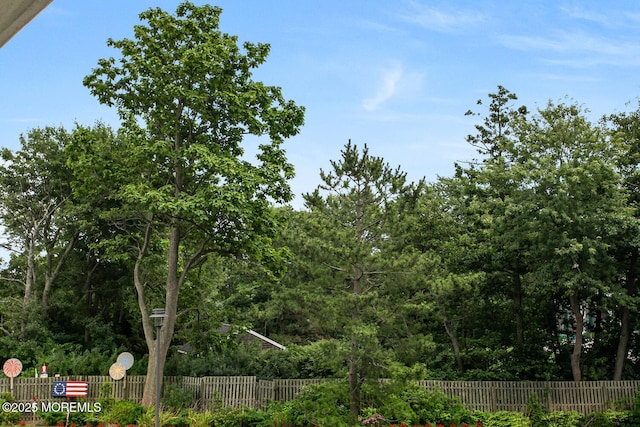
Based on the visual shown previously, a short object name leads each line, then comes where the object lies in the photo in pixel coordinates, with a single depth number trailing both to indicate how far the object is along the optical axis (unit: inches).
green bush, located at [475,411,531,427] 783.7
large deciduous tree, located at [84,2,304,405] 794.2
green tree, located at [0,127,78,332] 1079.6
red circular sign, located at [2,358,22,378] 816.0
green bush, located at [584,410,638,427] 805.2
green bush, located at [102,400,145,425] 749.3
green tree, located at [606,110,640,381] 855.7
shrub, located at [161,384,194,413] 805.2
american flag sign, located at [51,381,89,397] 802.8
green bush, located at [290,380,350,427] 659.4
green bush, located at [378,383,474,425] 768.3
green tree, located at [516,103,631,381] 836.6
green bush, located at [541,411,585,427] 798.5
